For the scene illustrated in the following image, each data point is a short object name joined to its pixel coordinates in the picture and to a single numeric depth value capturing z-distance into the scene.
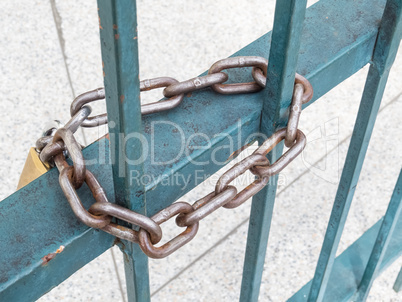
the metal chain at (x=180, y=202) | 0.76
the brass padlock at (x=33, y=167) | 0.87
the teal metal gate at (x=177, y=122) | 0.71
